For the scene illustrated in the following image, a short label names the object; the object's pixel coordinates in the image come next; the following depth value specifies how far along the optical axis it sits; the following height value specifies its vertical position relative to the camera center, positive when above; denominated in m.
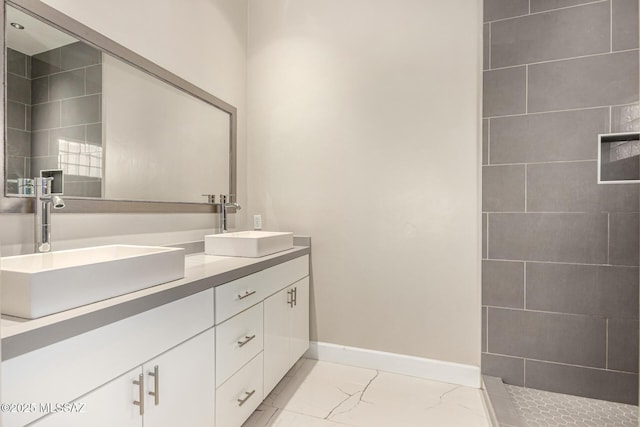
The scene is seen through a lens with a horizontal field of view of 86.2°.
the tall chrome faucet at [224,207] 2.19 +0.04
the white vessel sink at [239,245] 1.73 -0.17
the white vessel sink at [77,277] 0.79 -0.18
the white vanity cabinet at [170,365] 0.77 -0.46
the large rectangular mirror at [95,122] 1.18 +0.39
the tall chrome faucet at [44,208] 1.19 +0.01
